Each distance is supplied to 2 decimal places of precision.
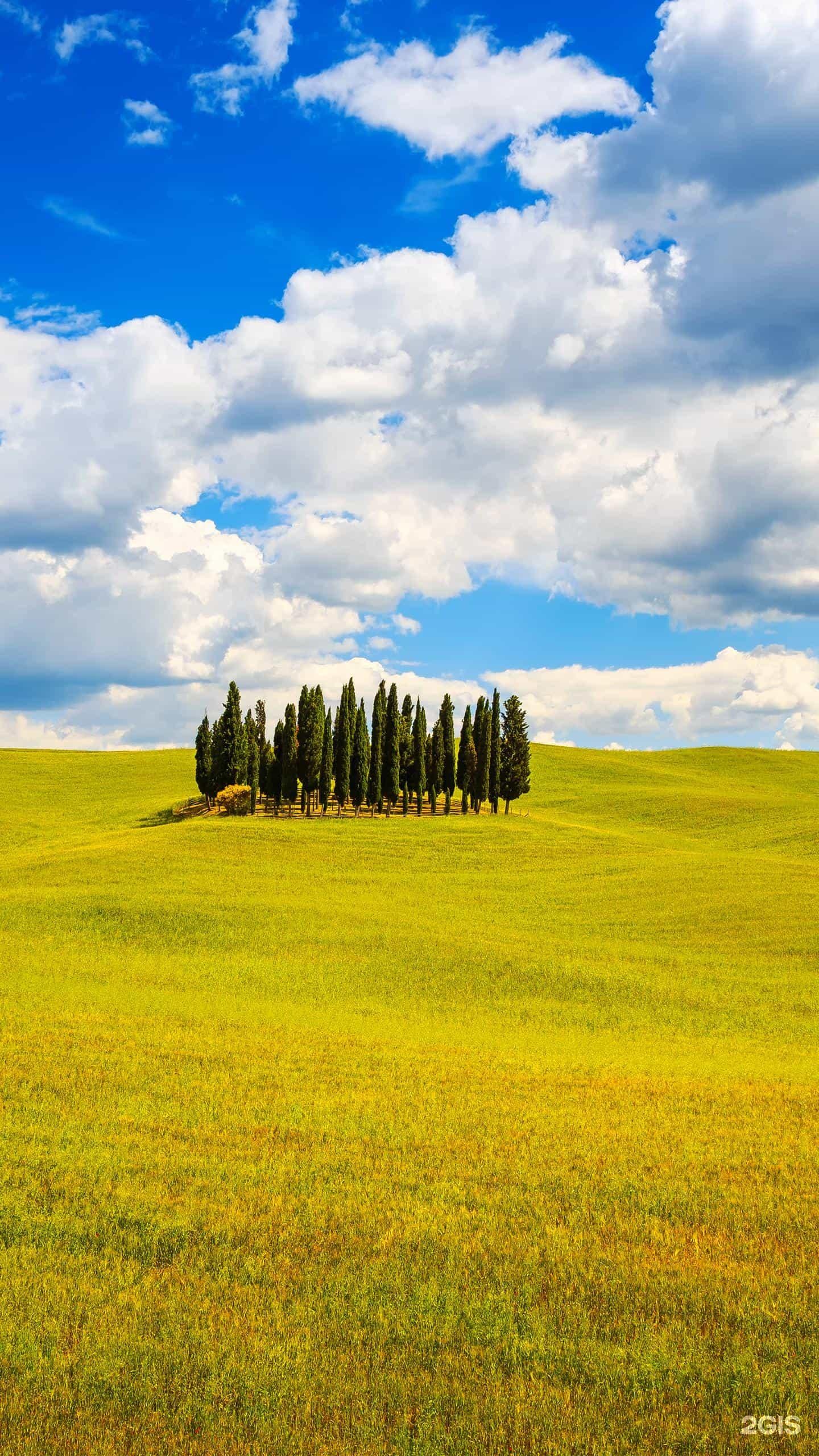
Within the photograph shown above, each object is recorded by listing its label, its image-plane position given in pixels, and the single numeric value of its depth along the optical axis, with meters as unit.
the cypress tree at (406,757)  106.25
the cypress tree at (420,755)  104.50
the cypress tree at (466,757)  106.50
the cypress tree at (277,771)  103.69
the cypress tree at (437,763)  108.06
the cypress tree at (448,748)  107.50
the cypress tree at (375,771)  99.81
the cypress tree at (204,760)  101.81
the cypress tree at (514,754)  108.25
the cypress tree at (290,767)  101.94
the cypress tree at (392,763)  99.38
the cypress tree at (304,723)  101.69
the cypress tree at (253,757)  101.25
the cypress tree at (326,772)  100.44
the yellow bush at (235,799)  96.81
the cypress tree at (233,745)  99.00
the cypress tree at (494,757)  105.88
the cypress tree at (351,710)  99.69
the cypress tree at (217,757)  99.94
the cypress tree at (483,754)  102.88
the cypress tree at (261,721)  105.75
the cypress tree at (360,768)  98.50
